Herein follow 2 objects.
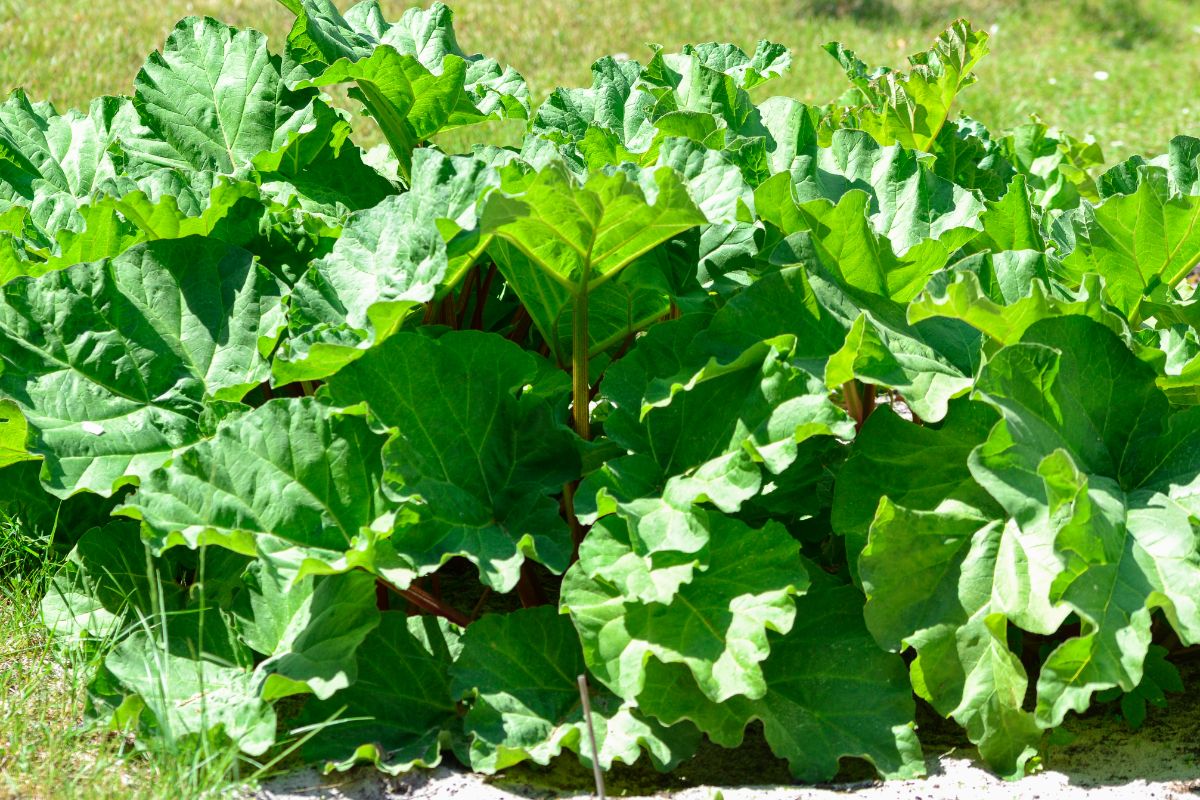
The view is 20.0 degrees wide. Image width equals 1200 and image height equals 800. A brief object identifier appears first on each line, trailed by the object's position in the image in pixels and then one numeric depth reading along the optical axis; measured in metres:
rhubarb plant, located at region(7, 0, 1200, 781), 4.77
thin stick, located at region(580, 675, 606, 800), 4.53
